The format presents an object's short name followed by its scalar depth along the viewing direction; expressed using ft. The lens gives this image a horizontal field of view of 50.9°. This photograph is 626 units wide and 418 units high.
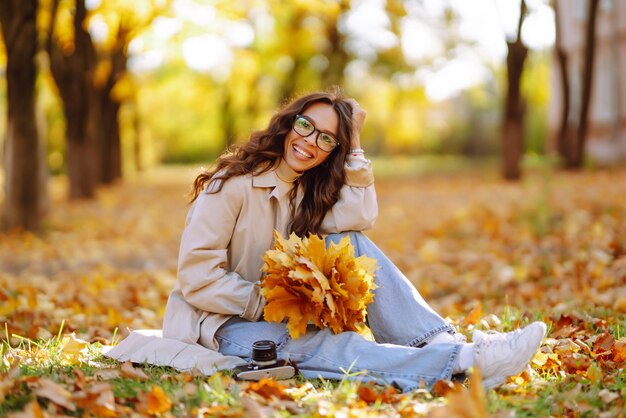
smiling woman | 9.32
